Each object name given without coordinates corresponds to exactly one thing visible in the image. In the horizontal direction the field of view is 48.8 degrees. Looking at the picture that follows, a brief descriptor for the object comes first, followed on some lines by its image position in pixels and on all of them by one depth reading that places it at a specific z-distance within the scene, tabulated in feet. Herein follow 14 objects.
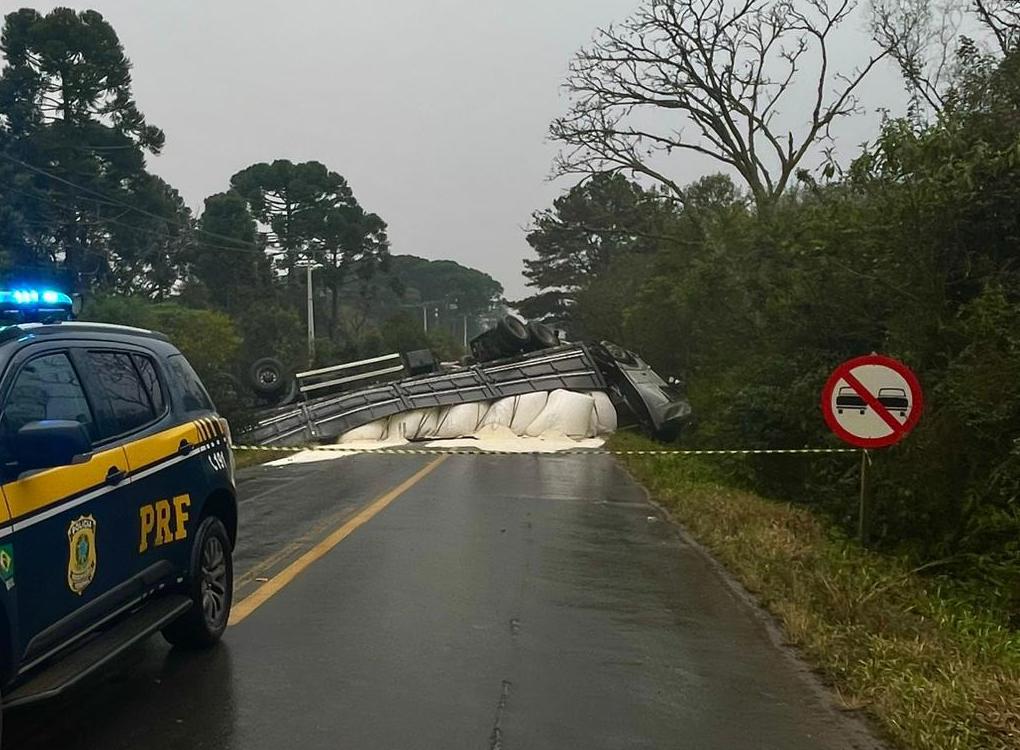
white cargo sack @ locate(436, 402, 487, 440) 89.76
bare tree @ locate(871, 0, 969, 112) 73.41
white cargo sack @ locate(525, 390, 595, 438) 88.48
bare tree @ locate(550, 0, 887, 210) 100.63
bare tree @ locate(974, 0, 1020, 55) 44.86
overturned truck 86.12
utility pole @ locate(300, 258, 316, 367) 159.35
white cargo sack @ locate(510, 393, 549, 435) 89.71
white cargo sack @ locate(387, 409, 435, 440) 88.74
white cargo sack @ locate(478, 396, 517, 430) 90.38
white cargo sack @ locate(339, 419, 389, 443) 86.48
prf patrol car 14.61
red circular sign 29.37
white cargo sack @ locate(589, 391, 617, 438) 90.68
